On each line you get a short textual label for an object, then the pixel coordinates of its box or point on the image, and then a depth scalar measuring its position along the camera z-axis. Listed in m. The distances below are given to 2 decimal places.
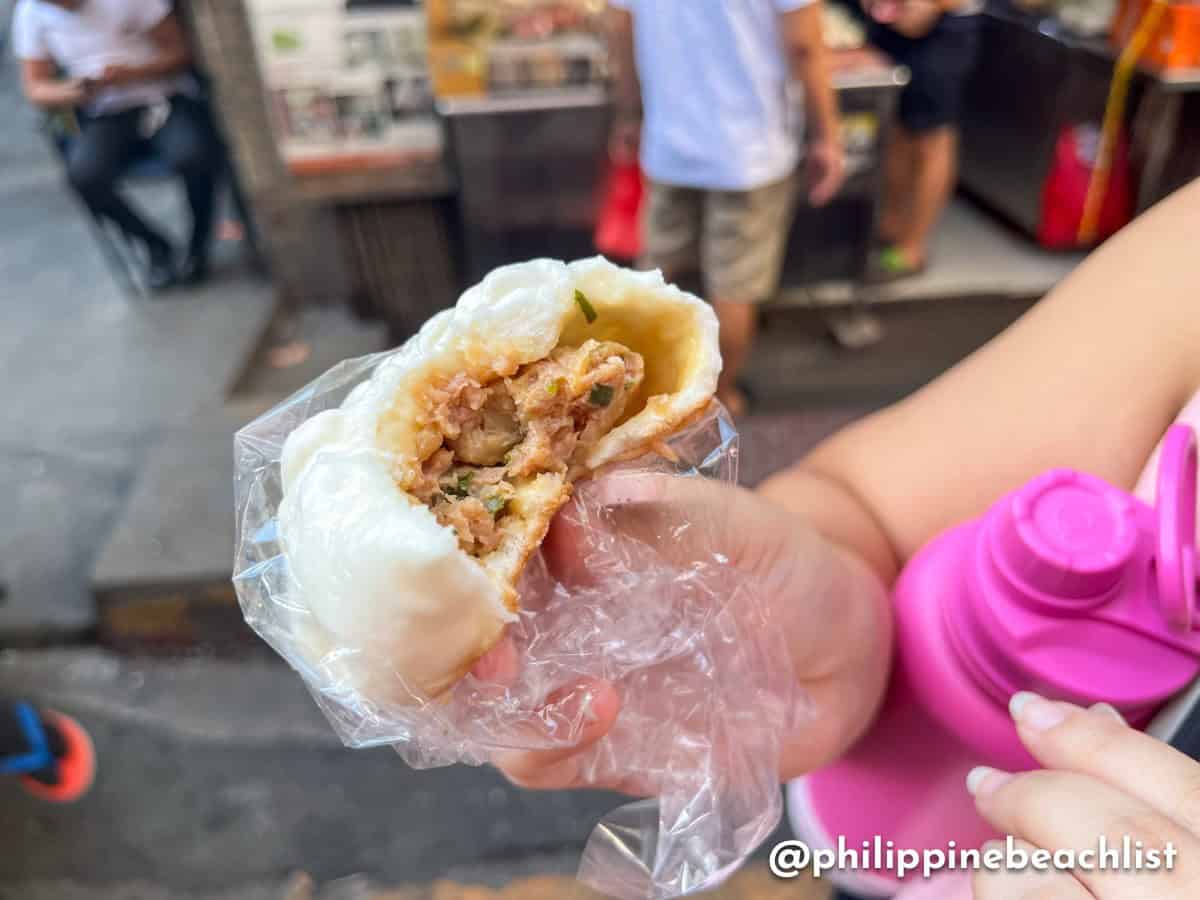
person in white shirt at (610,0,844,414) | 2.82
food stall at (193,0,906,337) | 3.54
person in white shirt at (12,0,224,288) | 3.66
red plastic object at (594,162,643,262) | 3.62
